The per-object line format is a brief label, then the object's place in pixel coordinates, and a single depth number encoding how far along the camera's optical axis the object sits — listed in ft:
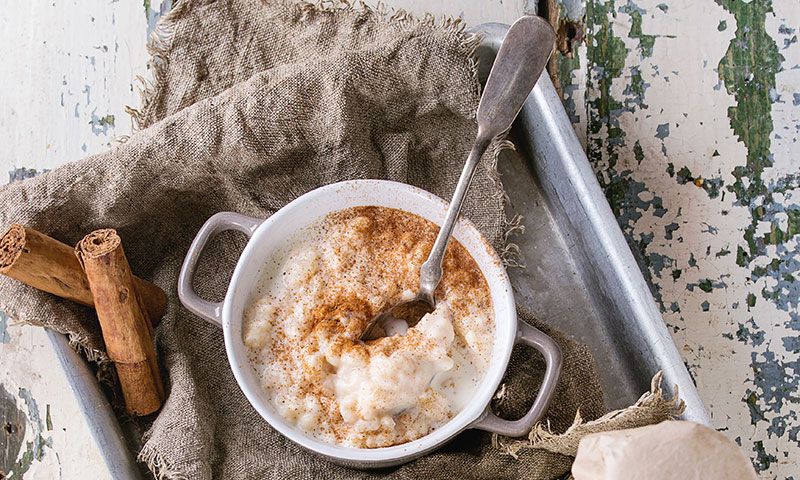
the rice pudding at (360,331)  3.15
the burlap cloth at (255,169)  3.32
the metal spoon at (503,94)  3.22
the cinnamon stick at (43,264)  3.02
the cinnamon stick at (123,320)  3.09
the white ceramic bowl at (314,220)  3.15
